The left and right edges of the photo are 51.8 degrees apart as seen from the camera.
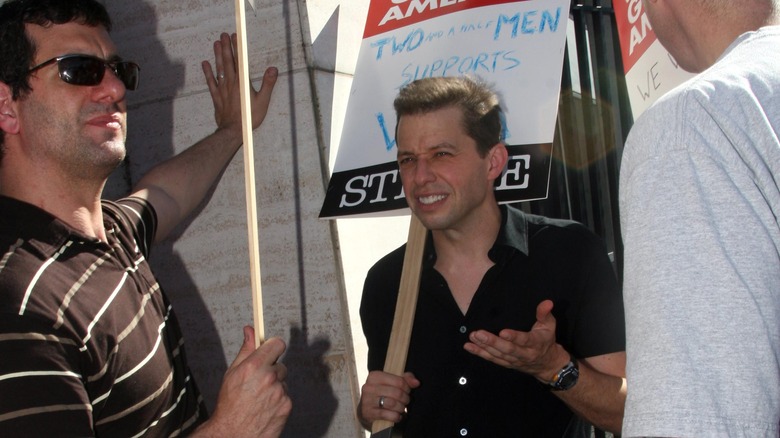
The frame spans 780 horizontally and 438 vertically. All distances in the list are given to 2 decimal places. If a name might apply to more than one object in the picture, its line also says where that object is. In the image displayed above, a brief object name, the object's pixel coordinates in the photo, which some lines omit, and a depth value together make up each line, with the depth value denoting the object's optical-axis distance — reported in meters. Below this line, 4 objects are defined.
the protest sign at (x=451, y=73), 2.36
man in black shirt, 2.03
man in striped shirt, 1.62
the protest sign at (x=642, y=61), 2.32
